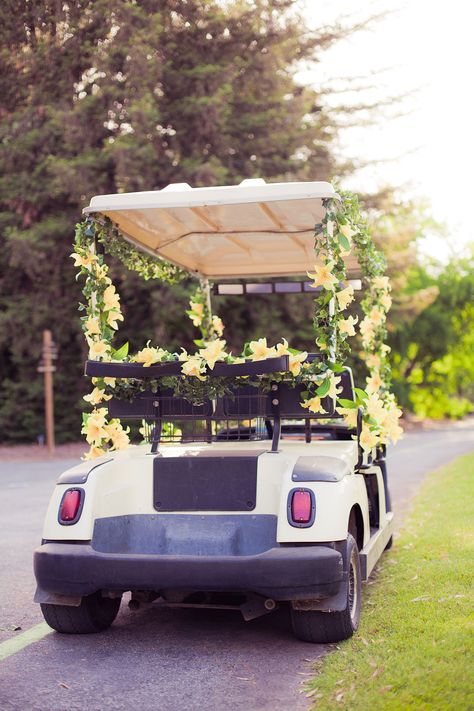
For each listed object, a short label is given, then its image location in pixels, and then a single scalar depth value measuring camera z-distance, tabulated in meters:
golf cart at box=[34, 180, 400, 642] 4.76
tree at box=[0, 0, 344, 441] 22.41
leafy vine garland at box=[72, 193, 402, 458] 5.37
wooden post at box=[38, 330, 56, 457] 21.20
